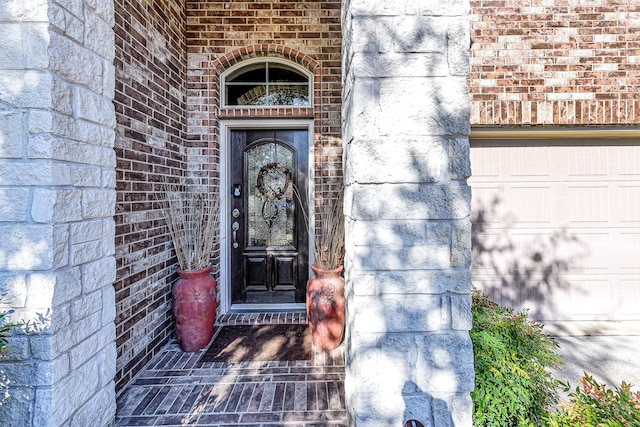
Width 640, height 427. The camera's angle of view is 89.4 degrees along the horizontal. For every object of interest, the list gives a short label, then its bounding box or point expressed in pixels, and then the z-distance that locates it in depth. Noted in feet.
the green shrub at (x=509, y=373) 4.96
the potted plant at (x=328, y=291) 8.80
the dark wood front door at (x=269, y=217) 11.72
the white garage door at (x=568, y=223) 11.21
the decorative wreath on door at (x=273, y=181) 11.72
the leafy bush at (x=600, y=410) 3.88
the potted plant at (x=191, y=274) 8.79
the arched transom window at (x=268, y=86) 11.50
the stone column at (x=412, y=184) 4.56
